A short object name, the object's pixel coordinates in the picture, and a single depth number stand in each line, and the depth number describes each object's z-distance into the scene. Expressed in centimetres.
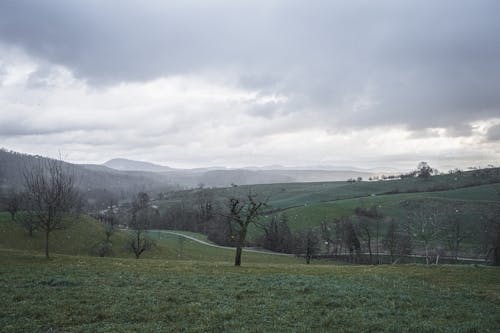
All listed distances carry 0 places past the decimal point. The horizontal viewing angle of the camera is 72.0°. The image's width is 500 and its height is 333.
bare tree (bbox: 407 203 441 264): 10062
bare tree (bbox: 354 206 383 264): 10732
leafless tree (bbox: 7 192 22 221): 7671
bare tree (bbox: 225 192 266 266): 3600
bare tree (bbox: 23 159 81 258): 3638
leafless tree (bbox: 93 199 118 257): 6481
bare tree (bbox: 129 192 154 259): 6772
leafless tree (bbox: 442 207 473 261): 9650
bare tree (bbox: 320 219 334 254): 10645
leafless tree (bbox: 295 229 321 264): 8752
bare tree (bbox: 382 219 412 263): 8708
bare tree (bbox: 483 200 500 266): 4522
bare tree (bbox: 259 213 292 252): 10819
